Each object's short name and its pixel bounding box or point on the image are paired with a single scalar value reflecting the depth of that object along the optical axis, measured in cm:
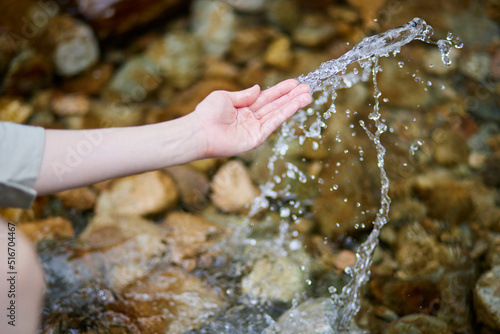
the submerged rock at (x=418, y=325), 208
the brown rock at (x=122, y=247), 242
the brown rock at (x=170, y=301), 218
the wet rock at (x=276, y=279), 234
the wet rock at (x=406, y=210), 271
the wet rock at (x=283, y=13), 375
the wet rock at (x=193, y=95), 327
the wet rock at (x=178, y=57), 356
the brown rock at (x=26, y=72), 331
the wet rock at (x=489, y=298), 200
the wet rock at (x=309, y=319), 214
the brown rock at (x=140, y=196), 275
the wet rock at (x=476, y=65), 344
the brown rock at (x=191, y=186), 285
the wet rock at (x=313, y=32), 359
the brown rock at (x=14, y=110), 318
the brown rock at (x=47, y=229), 257
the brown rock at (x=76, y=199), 279
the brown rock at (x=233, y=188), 282
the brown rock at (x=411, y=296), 223
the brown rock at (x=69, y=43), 341
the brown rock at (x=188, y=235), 254
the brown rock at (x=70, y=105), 332
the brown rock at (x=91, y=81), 347
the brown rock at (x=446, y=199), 271
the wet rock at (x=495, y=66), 342
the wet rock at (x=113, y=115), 328
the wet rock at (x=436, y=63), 342
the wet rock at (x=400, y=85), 323
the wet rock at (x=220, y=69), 349
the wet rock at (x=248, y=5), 386
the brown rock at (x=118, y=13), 346
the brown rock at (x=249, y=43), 360
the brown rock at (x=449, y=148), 302
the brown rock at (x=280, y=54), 351
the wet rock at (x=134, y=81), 347
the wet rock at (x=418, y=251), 244
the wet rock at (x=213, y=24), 372
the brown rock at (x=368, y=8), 361
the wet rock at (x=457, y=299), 215
